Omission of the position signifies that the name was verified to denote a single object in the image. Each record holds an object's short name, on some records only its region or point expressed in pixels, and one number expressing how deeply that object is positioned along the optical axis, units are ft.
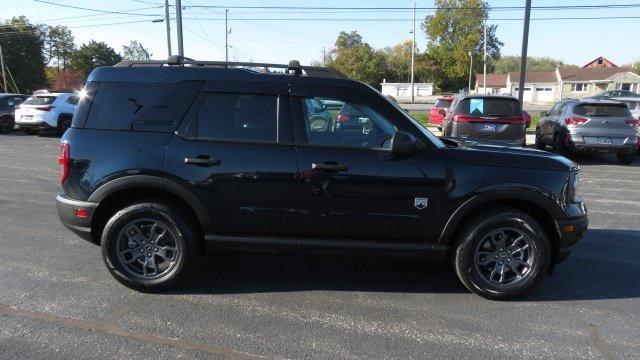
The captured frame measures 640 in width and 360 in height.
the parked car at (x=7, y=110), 62.28
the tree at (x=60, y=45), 293.02
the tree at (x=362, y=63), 295.28
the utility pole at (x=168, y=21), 94.73
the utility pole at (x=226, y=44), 199.39
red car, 67.02
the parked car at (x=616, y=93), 102.52
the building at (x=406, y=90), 254.88
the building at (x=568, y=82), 231.71
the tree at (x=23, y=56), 197.47
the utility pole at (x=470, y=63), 273.75
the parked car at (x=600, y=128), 38.60
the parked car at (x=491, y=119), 35.50
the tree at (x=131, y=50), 280.74
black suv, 13.33
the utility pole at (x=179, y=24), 70.23
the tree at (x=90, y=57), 241.96
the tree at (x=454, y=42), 282.97
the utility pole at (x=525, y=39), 51.26
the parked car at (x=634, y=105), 47.16
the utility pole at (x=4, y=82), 163.68
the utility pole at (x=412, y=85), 197.23
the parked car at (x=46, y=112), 57.82
